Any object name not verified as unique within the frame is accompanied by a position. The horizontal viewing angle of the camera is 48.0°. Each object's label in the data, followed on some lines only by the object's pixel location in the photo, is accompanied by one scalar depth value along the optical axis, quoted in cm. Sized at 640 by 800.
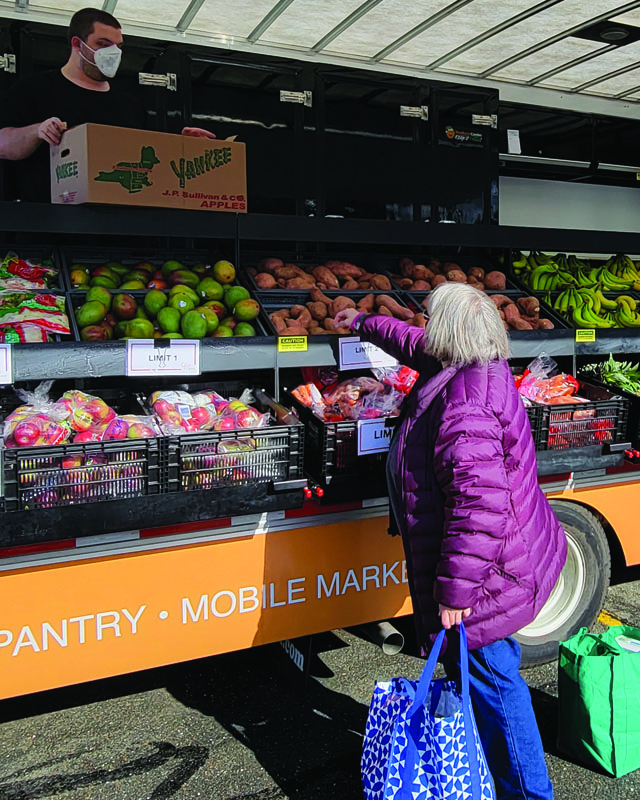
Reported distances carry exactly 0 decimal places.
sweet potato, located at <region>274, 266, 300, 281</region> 394
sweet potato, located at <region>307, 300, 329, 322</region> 366
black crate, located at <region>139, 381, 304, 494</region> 279
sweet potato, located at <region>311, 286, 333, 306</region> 374
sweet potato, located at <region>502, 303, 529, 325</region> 398
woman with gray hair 236
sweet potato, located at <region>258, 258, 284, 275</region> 399
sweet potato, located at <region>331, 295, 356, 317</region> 369
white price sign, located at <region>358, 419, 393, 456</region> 310
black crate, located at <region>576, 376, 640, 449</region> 372
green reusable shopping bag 282
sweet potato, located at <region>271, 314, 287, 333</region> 346
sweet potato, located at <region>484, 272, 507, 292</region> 442
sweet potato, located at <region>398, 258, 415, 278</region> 433
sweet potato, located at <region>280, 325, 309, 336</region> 343
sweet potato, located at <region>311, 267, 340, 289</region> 398
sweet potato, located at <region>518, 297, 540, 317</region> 412
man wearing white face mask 353
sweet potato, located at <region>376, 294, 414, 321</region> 370
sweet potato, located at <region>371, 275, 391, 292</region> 406
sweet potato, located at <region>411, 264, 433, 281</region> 426
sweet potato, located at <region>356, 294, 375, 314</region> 378
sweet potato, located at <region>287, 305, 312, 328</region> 355
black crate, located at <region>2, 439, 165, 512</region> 255
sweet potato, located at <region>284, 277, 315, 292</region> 386
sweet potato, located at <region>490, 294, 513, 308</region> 414
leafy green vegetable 416
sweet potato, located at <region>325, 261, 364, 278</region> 414
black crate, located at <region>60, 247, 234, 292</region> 373
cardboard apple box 309
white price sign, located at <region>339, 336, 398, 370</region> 342
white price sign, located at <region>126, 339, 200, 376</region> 301
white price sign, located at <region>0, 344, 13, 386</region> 277
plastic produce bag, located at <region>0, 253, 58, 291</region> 330
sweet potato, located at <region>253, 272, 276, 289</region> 381
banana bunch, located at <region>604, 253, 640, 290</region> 526
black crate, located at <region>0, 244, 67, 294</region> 362
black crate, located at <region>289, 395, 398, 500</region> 308
